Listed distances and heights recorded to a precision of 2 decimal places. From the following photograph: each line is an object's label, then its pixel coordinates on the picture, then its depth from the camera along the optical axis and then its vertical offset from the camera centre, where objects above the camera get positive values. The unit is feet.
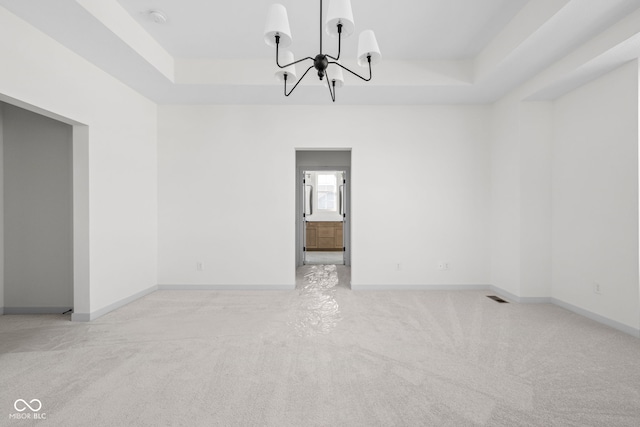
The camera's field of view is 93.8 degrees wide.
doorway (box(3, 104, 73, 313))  10.78 -0.18
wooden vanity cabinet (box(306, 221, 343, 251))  28.89 -2.77
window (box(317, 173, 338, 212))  30.66 +1.58
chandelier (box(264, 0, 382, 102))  5.76 +3.67
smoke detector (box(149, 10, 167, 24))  9.17 +5.93
